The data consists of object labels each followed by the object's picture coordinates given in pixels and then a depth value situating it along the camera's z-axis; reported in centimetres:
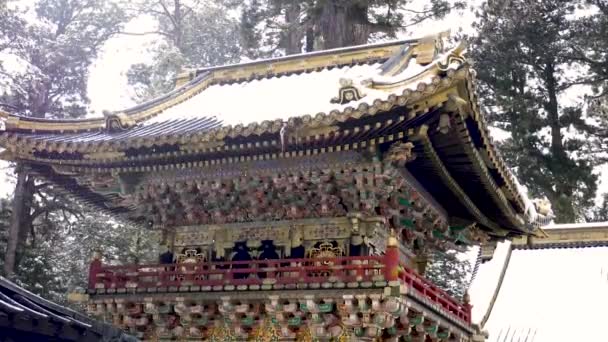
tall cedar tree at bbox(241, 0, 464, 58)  1966
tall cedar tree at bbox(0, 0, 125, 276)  2192
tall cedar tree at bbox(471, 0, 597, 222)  2323
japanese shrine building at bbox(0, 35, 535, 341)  863
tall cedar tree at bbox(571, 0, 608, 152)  2336
